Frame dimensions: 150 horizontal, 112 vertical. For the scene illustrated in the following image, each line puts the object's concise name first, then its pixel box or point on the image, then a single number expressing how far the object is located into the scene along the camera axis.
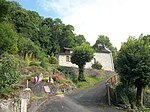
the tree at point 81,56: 15.59
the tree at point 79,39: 31.20
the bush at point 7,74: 4.85
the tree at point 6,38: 10.70
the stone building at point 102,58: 22.02
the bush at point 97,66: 21.70
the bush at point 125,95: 8.70
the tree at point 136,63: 8.27
